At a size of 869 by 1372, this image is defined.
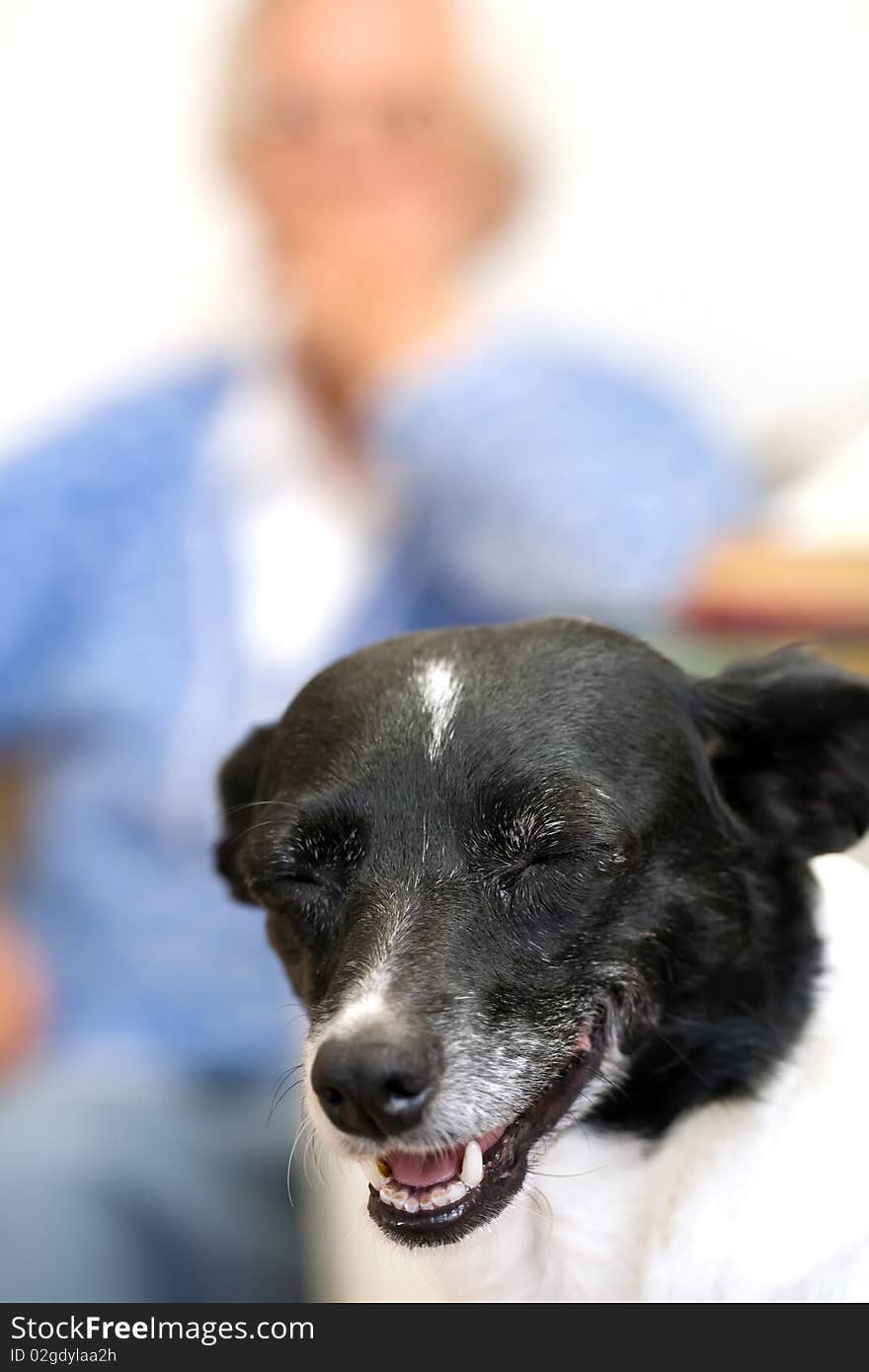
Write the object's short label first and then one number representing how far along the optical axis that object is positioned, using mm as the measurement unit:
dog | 838
